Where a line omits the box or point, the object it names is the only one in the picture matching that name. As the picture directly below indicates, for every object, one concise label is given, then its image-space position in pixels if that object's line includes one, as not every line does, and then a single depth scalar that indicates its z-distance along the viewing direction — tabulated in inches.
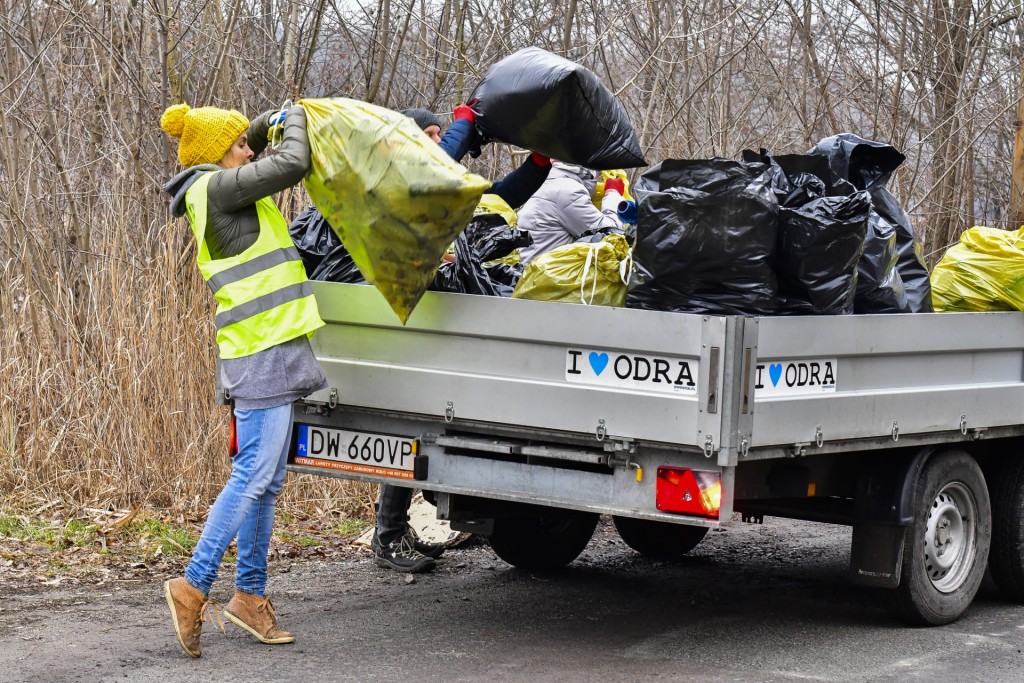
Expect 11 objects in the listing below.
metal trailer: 319.4
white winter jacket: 475.5
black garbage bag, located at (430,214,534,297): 363.1
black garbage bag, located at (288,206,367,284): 382.8
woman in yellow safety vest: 339.7
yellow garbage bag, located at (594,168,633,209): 559.6
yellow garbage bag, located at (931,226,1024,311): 417.4
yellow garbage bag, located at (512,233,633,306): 354.9
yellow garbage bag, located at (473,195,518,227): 474.6
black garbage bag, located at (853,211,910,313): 371.6
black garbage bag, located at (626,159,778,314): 335.3
